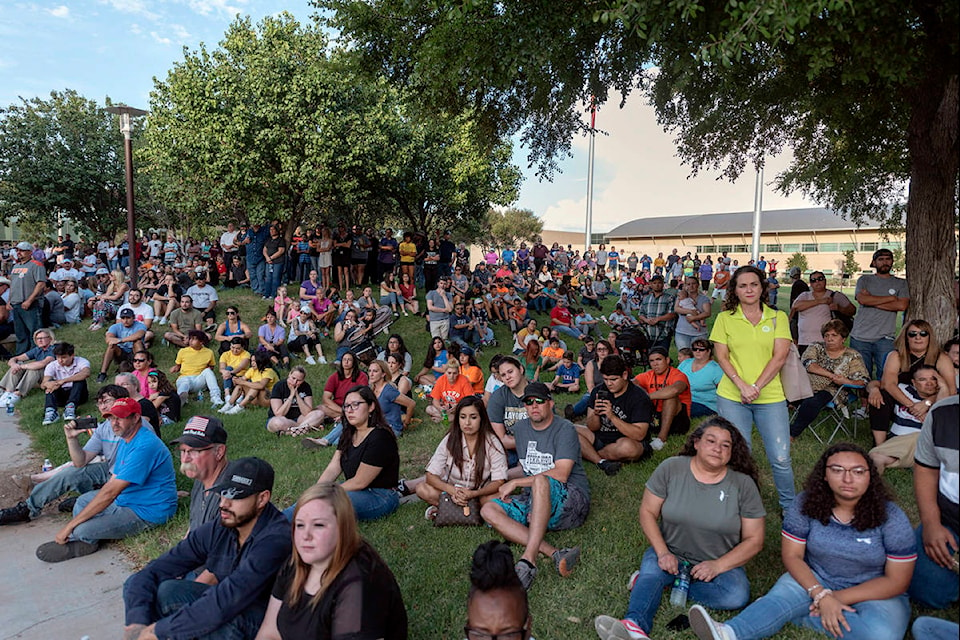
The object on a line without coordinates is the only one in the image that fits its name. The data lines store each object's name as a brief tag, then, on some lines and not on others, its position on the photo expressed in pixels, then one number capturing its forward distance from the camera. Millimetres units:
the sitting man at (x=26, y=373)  10078
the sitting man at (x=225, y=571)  3104
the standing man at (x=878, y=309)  7613
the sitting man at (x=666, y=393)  7121
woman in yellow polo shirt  4535
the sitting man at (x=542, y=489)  4367
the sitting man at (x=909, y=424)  5547
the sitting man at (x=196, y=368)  9961
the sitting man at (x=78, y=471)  5508
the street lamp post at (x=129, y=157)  12062
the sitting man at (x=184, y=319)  12641
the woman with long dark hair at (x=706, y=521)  3666
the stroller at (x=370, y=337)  10102
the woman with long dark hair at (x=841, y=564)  3215
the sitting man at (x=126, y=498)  4883
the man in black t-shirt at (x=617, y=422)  6250
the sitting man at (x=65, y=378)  9219
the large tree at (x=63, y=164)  24594
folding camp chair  6988
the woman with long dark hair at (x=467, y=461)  5031
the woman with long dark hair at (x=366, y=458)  5023
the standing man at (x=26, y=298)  12148
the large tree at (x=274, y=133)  17375
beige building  47562
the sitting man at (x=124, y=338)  11258
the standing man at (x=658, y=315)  11148
